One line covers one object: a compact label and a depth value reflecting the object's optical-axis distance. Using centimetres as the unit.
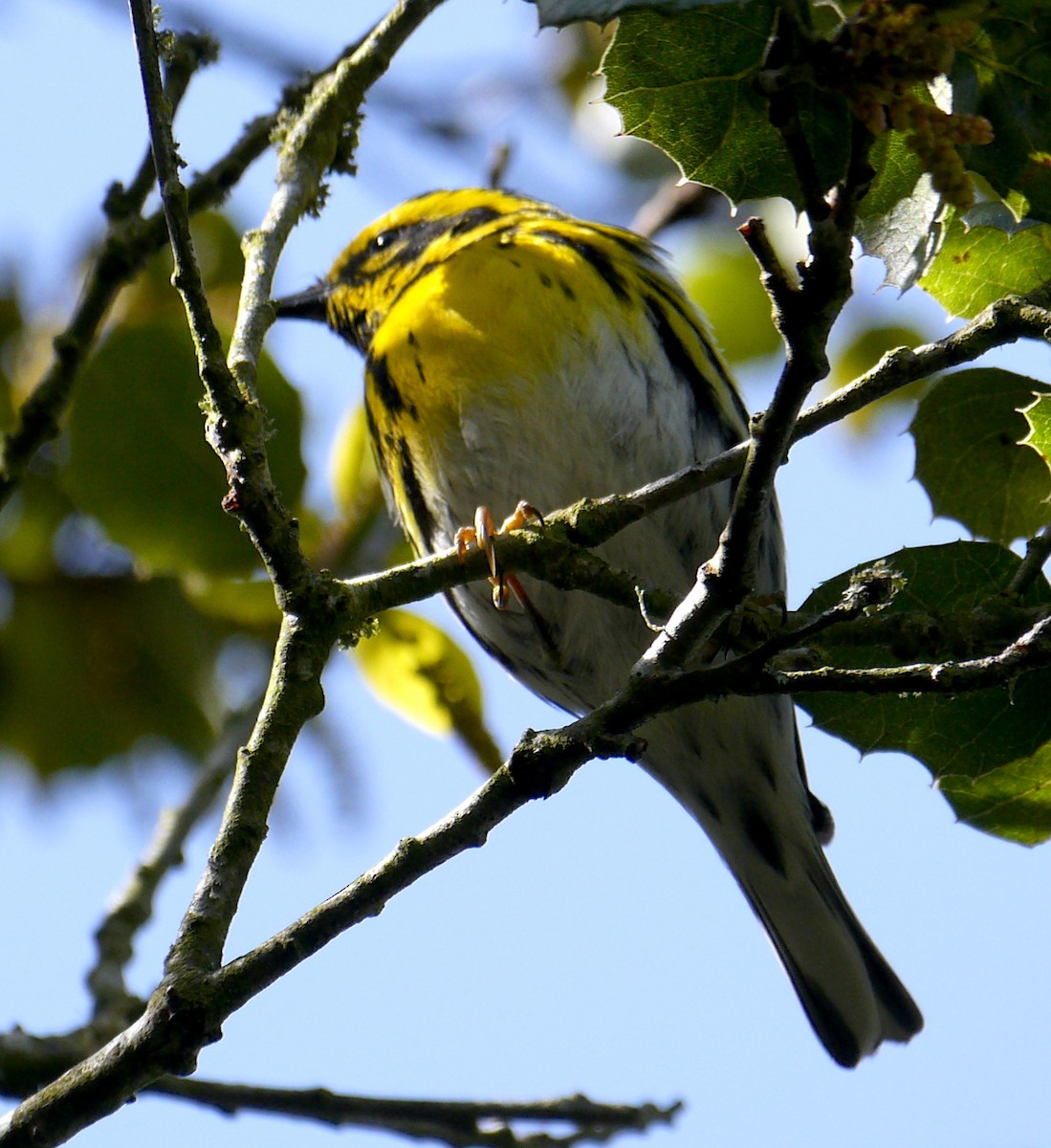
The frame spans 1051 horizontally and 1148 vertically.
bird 659
